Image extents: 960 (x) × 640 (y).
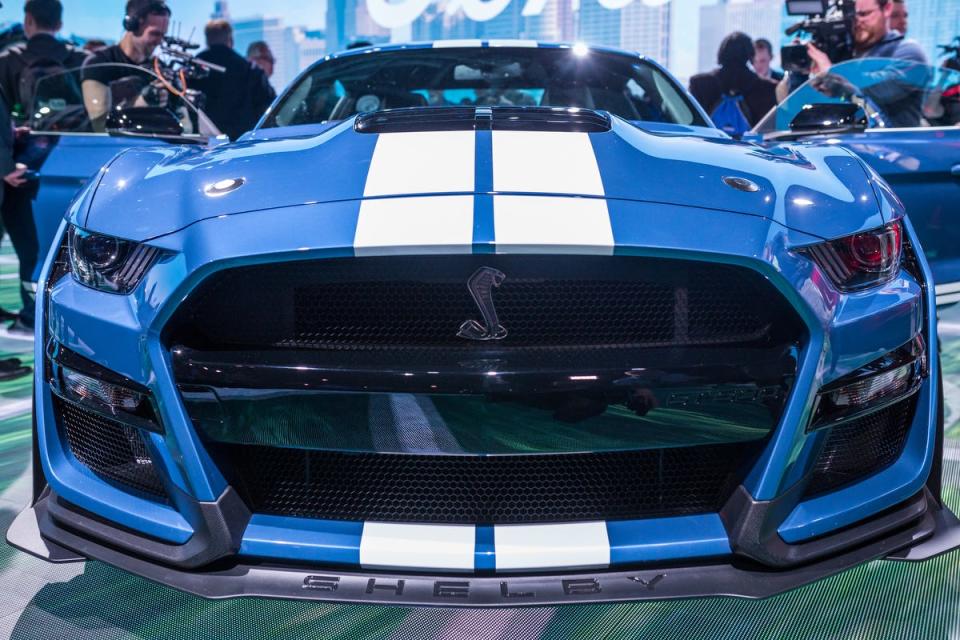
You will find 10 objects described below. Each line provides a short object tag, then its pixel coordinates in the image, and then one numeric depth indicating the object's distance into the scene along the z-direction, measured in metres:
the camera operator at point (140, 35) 3.97
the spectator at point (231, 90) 5.18
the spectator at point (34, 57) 4.16
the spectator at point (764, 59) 6.74
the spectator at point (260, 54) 6.70
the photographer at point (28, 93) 3.14
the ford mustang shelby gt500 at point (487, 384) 1.21
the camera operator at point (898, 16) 5.14
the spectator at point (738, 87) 4.76
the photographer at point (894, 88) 2.78
